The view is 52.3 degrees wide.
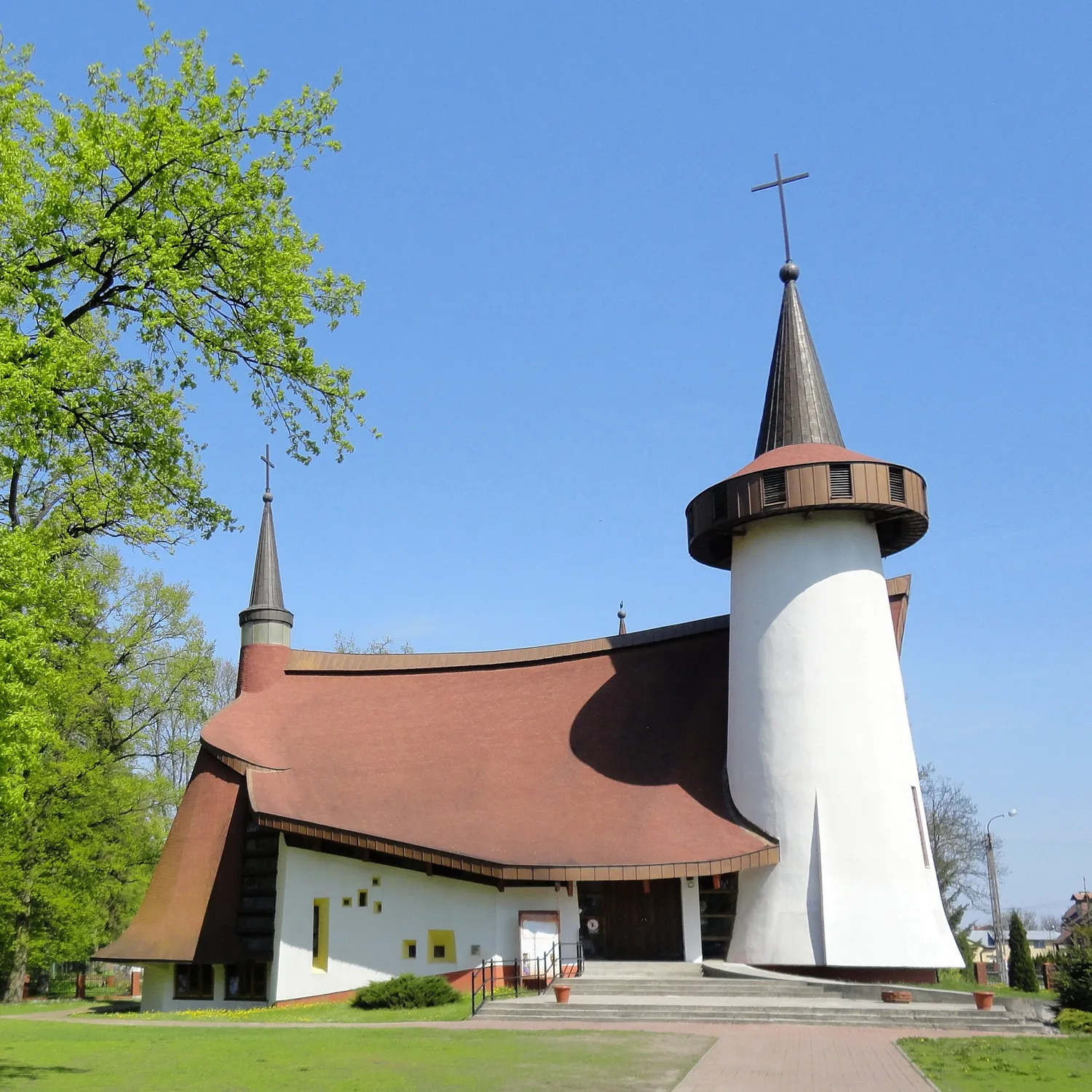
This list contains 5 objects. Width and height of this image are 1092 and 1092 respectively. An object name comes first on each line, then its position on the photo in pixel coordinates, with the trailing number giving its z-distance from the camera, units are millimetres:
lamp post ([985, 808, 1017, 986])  34969
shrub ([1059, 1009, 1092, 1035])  14539
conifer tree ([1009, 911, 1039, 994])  26969
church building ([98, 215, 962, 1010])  20375
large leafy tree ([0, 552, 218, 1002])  26656
